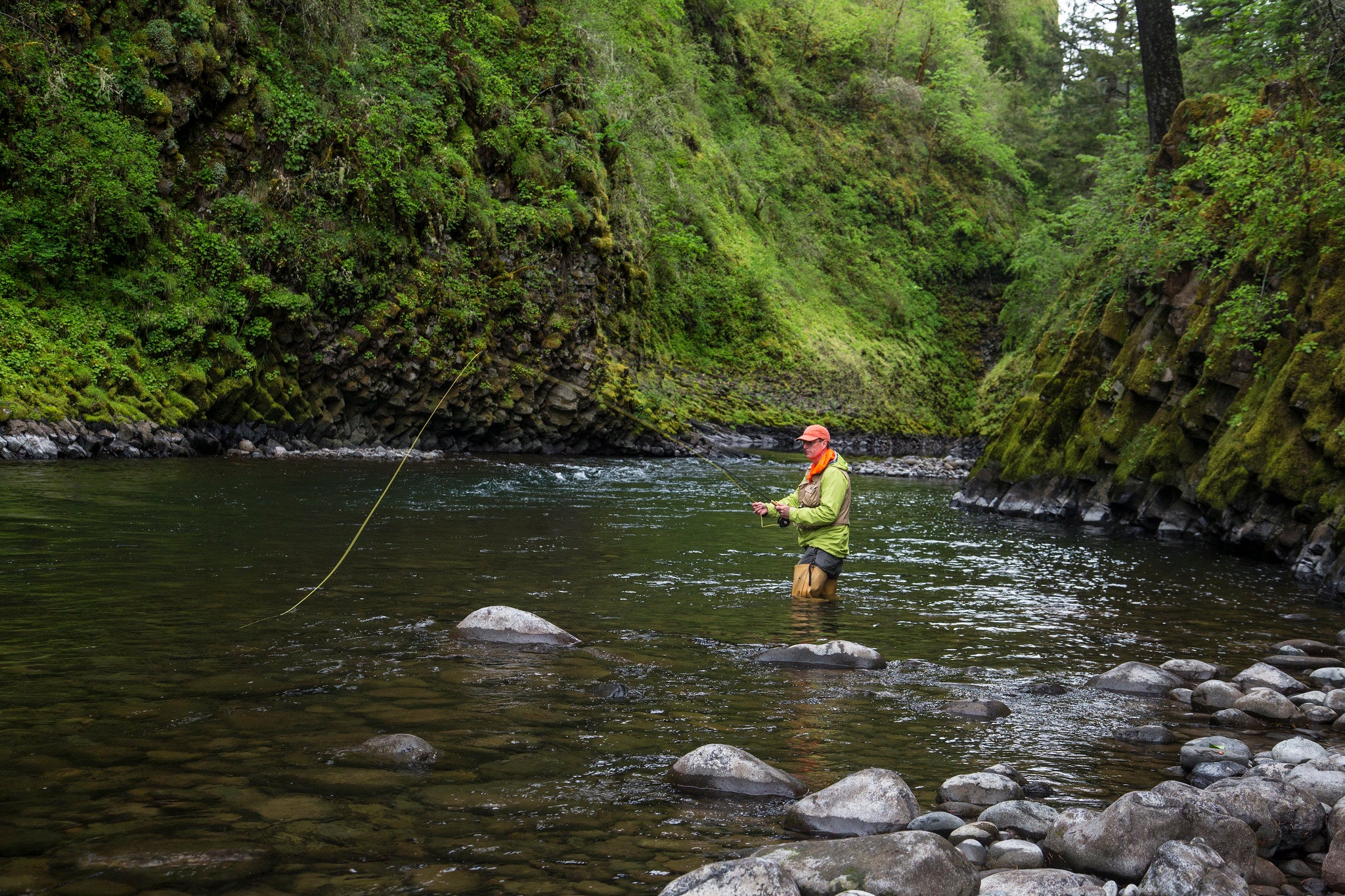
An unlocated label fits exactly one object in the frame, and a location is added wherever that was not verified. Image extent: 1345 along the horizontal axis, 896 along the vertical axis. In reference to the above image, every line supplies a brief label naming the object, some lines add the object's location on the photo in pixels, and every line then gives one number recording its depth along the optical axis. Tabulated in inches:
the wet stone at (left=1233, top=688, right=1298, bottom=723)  211.0
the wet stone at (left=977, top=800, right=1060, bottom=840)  143.9
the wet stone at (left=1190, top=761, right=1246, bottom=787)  169.8
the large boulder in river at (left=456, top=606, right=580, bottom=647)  254.2
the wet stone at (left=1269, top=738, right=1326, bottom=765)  174.1
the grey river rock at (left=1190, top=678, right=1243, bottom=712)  220.7
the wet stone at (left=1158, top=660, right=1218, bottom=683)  250.2
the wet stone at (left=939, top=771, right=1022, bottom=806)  157.2
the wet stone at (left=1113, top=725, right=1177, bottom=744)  196.9
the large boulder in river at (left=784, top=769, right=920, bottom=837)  144.2
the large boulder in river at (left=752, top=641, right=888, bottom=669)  250.8
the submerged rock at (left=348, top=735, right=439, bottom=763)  164.9
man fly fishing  343.0
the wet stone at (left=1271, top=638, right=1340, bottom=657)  278.5
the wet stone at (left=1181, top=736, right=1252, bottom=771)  177.0
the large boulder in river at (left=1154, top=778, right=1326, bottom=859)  141.6
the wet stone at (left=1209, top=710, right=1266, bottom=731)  207.2
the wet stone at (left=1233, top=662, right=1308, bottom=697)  230.7
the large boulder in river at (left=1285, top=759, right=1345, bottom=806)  154.6
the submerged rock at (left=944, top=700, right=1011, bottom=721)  210.5
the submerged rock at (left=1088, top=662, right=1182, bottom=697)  237.9
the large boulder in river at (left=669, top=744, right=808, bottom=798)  159.5
